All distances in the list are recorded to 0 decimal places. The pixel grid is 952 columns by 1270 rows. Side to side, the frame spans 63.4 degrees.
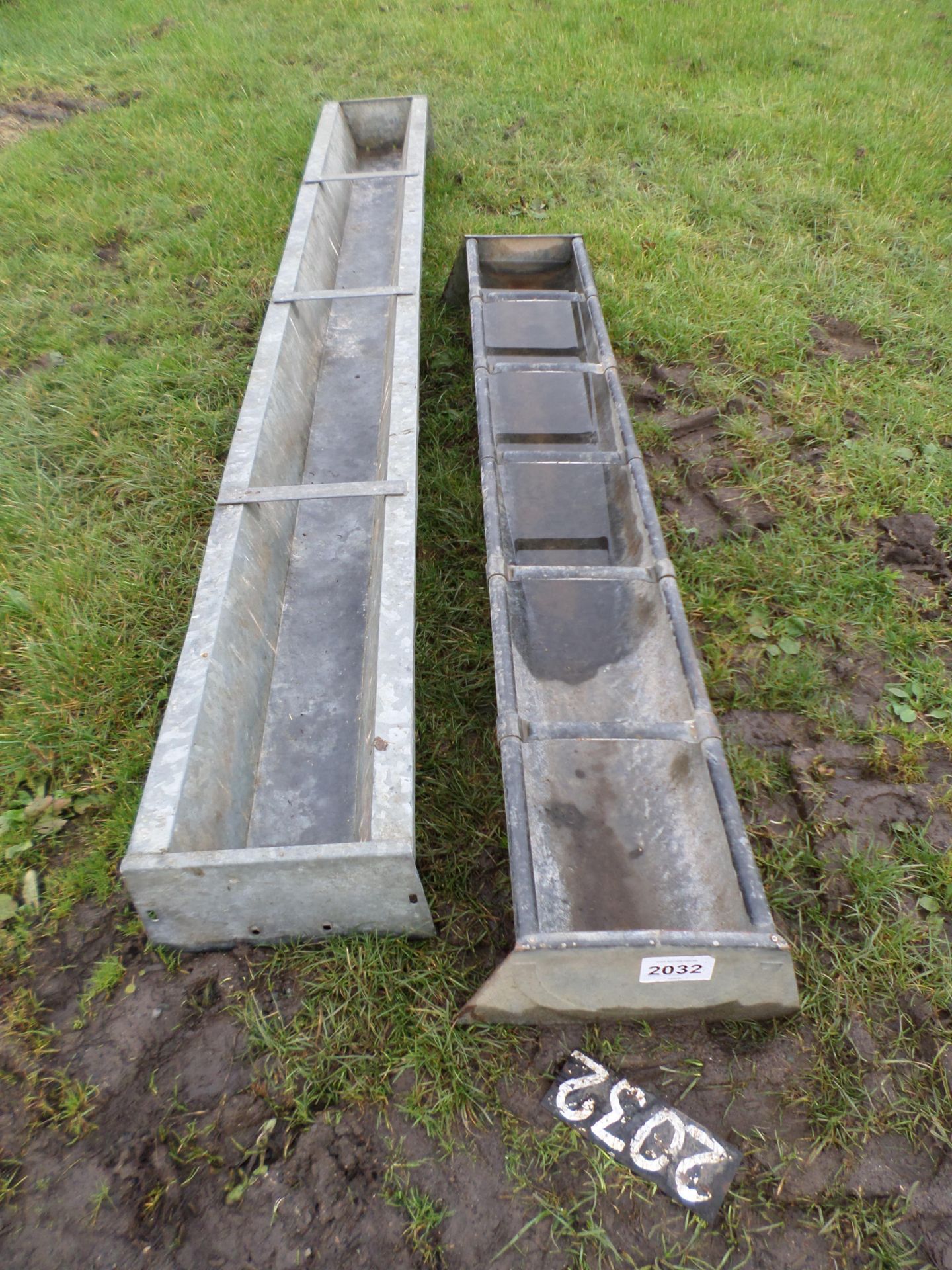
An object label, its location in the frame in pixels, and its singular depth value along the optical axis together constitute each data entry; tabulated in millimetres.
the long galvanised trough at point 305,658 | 1858
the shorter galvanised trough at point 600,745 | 1801
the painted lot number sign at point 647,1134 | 1753
